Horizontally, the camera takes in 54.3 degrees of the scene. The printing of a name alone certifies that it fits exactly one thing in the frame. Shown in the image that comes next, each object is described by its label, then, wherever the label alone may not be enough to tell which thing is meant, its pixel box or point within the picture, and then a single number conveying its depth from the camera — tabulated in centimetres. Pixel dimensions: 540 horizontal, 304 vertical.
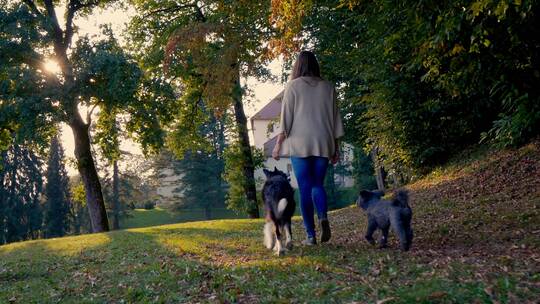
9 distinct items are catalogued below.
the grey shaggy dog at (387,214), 577
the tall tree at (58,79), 1714
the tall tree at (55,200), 5031
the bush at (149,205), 6819
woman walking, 639
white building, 5990
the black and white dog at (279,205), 644
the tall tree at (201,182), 5819
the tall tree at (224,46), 1110
